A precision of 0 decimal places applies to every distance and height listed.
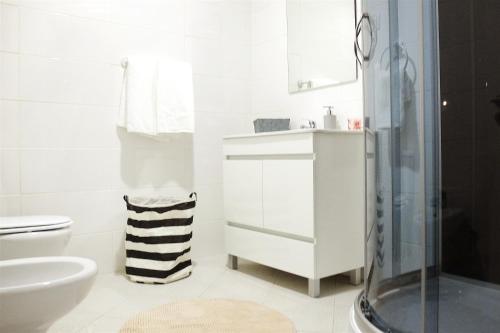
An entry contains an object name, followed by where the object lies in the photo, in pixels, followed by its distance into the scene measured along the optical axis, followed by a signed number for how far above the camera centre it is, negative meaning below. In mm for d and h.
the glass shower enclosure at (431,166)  1194 -32
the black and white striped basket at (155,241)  2139 -425
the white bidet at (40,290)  1097 -372
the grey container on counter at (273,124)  2434 +221
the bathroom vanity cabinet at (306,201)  1887 -213
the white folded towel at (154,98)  2314 +384
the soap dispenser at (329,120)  2273 +223
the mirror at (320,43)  2273 +710
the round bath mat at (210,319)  1548 -655
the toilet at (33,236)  1664 -305
